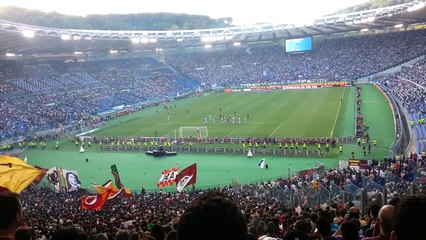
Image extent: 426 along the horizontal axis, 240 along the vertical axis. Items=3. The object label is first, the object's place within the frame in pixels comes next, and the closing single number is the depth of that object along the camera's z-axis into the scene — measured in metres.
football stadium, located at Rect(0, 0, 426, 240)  12.99
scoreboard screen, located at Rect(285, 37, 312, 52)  100.56
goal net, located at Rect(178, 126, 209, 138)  45.47
